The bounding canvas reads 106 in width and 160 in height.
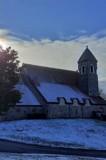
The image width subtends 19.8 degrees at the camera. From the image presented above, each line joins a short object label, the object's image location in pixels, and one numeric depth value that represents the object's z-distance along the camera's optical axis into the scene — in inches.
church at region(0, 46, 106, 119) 2176.4
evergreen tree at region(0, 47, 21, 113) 962.1
